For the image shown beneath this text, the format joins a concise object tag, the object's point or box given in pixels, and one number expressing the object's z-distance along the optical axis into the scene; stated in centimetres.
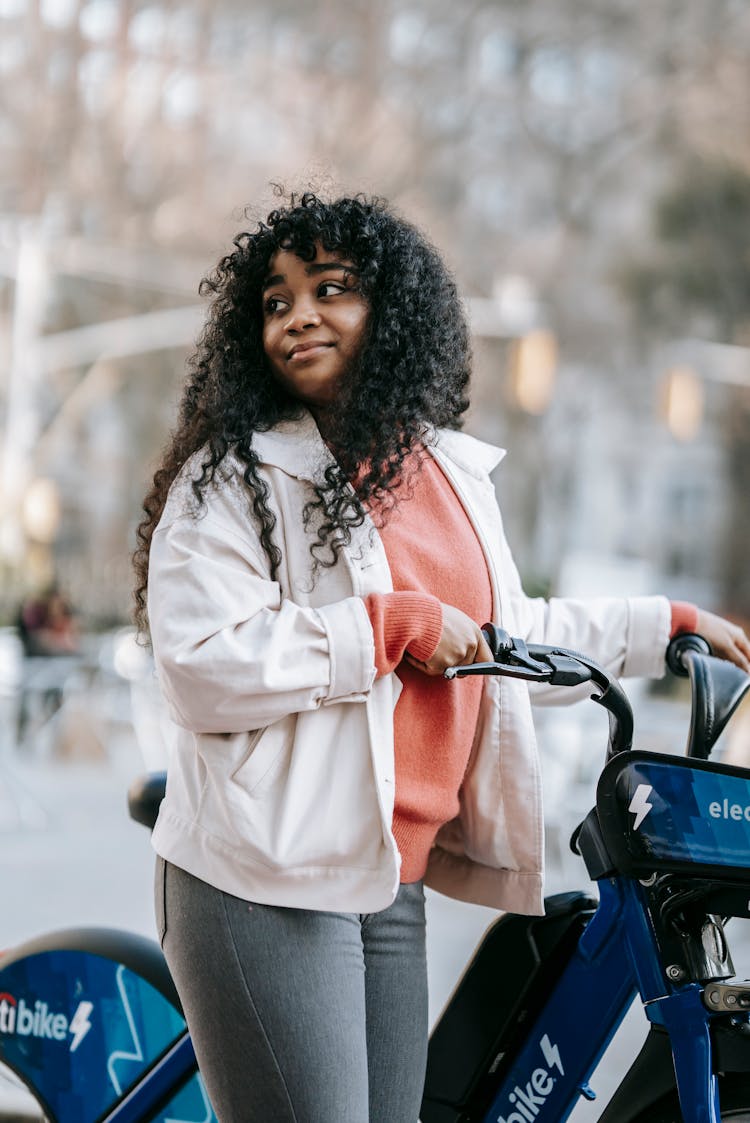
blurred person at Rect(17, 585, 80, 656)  1209
